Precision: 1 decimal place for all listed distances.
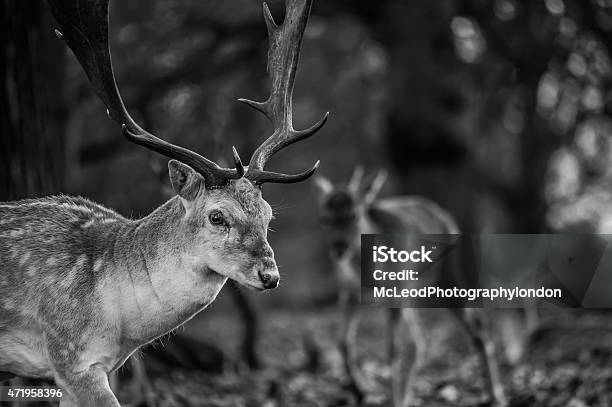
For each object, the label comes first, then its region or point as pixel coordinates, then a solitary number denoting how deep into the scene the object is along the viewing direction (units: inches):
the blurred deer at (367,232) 663.1
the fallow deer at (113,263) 372.5
